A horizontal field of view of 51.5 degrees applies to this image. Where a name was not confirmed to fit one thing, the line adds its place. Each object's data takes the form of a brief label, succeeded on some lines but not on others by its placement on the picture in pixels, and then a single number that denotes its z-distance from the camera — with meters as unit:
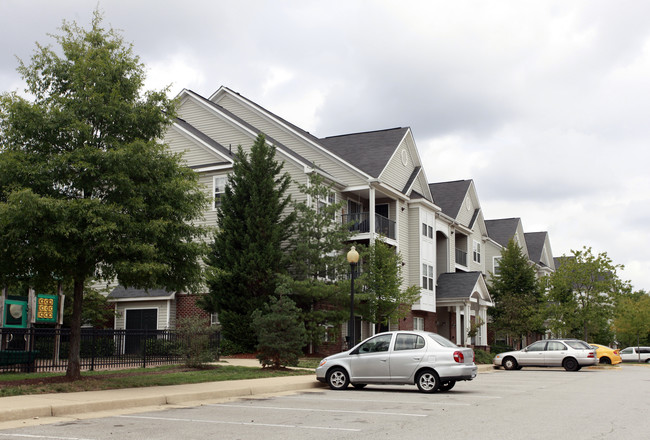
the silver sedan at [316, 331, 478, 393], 16.14
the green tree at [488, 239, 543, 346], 44.62
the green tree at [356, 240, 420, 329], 30.55
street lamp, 21.84
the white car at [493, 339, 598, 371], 29.45
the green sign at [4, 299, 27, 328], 19.84
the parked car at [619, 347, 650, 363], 51.47
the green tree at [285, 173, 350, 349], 27.92
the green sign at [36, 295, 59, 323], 21.34
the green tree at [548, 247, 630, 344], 41.38
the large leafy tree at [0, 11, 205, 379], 14.80
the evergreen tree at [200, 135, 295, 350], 27.98
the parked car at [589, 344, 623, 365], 36.03
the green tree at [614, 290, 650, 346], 55.09
